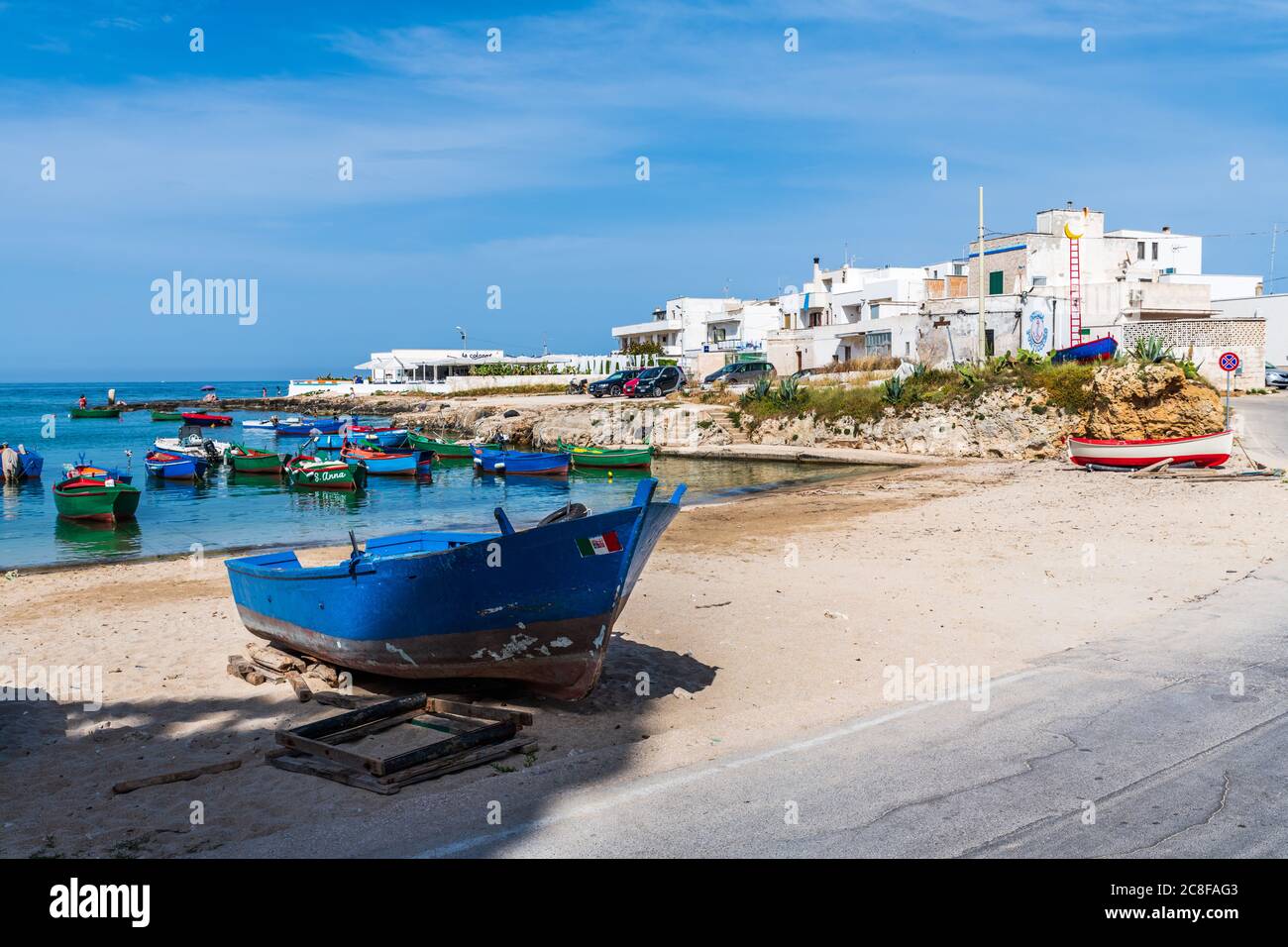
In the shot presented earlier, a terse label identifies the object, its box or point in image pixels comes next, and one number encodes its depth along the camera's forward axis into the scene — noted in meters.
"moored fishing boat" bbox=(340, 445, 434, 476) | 42.06
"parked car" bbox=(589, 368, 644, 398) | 62.03
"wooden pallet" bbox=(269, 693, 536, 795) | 7.52
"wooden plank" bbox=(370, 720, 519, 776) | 7.50
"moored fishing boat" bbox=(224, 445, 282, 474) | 42.91
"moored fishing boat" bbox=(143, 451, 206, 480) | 41.72
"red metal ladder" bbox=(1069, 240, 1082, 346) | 47.41
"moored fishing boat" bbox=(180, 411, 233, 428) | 84.19
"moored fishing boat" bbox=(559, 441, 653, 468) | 43.62
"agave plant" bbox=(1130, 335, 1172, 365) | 34.51
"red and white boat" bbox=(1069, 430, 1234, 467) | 25.91
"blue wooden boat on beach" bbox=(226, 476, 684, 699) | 9.04
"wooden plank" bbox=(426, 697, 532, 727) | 8.70
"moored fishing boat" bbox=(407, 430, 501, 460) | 48.53
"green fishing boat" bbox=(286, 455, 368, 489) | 38.06
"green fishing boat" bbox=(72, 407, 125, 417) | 103.06
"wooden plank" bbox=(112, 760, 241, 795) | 7.66
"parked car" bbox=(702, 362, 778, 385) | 58.94
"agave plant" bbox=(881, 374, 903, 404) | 43.22
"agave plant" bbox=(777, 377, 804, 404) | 48.78
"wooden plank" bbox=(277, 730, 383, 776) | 7.54
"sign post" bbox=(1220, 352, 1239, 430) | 26.68
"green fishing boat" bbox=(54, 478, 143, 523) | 29.33
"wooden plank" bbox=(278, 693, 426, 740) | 8.58
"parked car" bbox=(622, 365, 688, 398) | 59.53
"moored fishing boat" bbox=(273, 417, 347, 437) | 66.38
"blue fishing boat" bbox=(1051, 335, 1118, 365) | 40.34
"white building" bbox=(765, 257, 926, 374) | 58.31
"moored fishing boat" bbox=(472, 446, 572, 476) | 42.53
